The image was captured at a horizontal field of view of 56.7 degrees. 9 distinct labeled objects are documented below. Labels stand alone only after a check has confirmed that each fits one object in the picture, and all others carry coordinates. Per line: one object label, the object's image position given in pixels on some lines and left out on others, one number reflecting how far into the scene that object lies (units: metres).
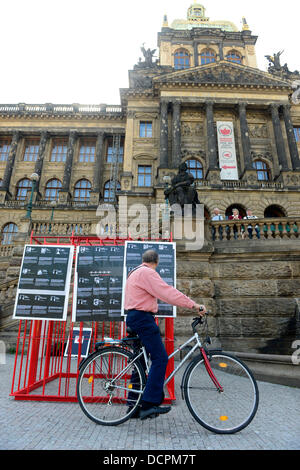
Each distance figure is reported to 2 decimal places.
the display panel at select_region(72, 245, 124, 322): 4.51
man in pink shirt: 3.07
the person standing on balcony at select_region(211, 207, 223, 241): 9.50
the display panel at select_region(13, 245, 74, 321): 4.49
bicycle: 3.10
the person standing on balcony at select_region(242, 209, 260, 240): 9.40
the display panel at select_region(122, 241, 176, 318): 4.60
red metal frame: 4.19
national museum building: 25.06
